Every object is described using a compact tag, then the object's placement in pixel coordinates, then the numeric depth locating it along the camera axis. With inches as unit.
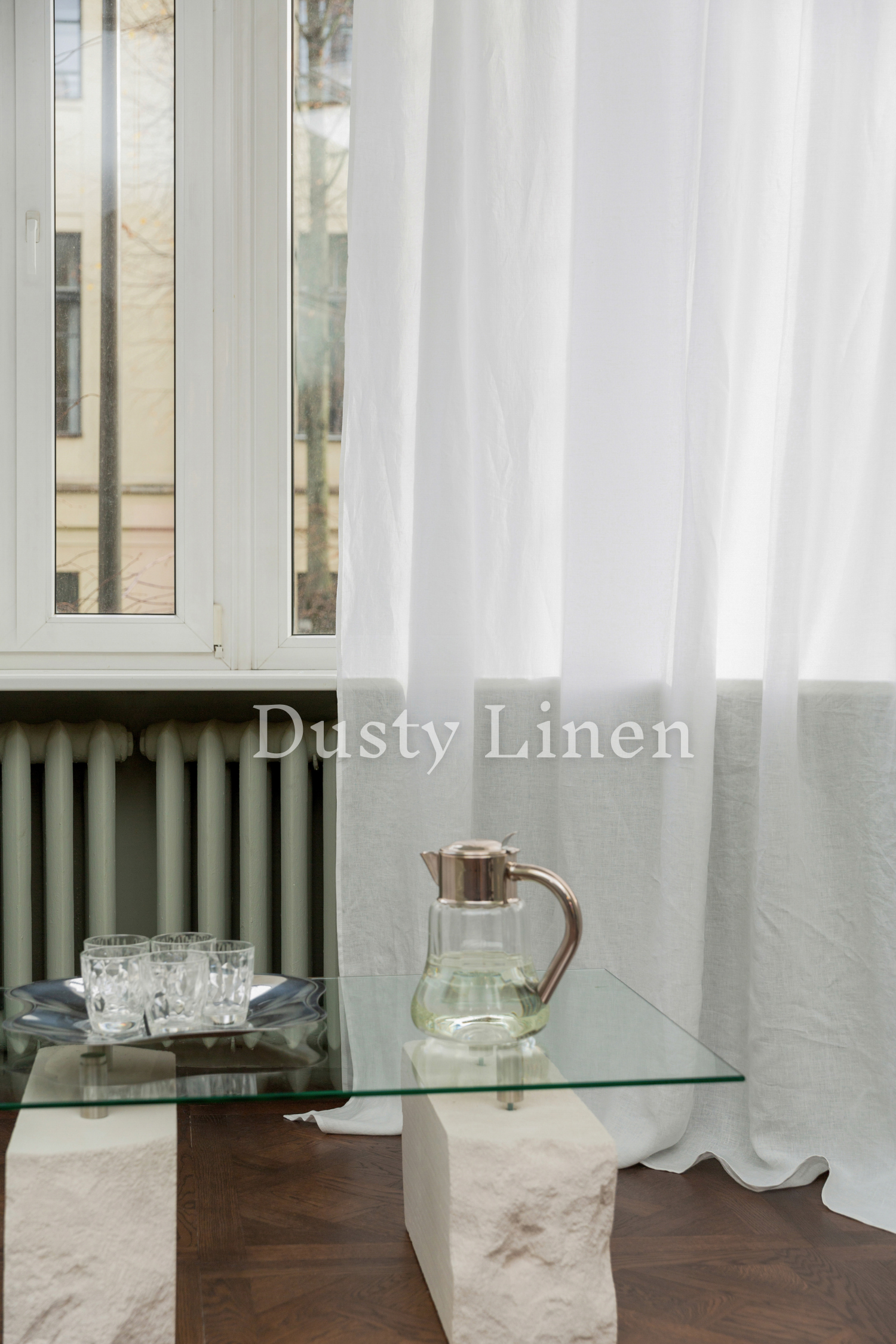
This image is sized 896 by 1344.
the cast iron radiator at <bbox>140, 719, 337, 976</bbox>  76.8
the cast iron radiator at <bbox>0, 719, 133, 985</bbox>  74.5
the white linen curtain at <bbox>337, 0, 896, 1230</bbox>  67.4
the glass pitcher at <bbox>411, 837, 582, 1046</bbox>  45.5
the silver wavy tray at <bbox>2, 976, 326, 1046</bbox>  46.5
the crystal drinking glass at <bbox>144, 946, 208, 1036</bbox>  47.2
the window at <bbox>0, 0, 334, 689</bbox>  76.2
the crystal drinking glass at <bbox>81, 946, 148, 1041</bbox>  47.1
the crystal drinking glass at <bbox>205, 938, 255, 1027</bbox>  48.6
